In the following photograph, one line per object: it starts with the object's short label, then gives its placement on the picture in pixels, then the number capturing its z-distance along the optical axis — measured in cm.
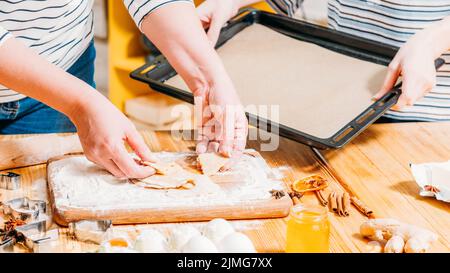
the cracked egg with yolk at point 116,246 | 129
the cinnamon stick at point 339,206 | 149
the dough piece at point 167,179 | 149
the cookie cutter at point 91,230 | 139
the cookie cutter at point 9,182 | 154
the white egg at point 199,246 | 129
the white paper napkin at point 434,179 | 153
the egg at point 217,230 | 134
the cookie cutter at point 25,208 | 144
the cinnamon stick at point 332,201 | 151
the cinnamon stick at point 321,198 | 152
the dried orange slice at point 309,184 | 156
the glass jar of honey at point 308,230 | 135
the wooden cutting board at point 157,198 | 144
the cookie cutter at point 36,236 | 138
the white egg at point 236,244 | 130
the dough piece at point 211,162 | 155
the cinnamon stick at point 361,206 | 149
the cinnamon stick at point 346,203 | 149
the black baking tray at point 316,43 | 163
